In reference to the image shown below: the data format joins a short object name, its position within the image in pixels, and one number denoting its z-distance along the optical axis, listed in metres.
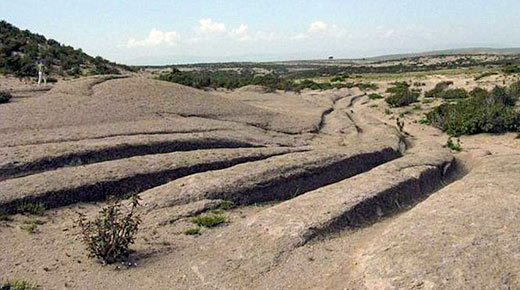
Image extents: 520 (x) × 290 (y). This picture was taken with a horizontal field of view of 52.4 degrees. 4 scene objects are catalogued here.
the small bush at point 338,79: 80.18
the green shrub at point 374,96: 53.09
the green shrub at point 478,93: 41.40
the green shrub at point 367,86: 64.70
